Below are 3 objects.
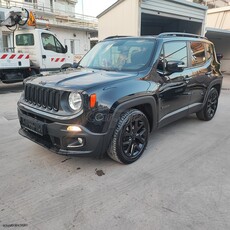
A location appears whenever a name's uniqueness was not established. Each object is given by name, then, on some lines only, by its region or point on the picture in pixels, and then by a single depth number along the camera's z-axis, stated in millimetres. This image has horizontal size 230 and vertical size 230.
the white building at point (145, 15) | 9445
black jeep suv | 2783
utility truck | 9180
